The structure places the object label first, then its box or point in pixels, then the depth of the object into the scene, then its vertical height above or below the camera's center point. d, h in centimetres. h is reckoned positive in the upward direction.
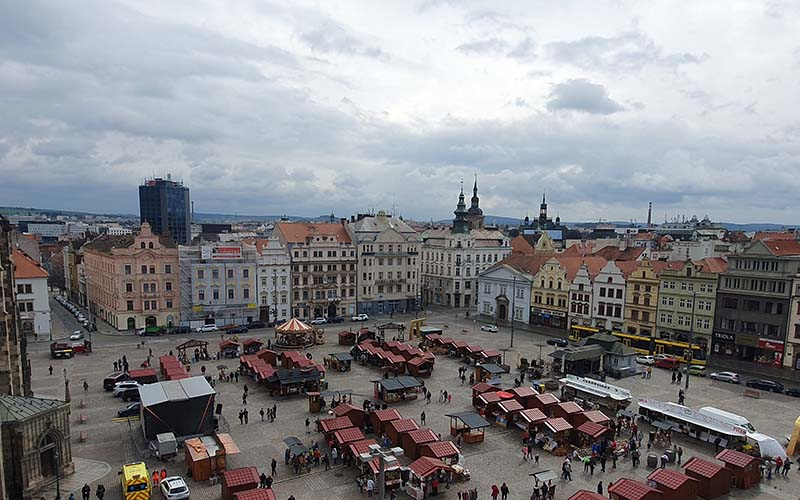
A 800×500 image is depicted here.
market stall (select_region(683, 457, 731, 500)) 3055 -1536
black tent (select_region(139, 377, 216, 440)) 3592 -1439
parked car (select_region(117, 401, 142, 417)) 4184 -1665
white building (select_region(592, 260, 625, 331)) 7350 -1221
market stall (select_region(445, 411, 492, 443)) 3767 -1576
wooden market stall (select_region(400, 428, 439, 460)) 3438 -1528
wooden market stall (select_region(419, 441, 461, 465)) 3297 -1530
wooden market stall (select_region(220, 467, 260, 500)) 2853 -1514
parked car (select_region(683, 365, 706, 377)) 5798 -1738
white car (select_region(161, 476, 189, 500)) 2877 -1576
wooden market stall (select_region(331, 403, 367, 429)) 3906 -1543
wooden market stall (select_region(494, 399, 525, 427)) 4103 -1575
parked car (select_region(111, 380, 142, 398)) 4625 -1632
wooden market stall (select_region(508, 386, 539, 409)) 4291 -1525
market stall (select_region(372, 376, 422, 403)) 4575 -1586
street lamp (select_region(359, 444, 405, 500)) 3222 -1543
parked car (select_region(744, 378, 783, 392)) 5212 -1691
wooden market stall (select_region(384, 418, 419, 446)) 3628 -1526
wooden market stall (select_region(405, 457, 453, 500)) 3014 -1559
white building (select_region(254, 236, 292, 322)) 8406 -1233
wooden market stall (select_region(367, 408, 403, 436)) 3822 -1543
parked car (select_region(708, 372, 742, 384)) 5497 -1710
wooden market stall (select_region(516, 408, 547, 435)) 3859 -1543
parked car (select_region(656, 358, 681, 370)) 5950 -1718
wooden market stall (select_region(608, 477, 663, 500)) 2798 -1496
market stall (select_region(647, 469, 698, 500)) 2870 -1493
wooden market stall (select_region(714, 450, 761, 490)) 3209 -1549
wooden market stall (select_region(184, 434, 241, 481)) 3164 -1554
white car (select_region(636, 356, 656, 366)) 6148 -1738
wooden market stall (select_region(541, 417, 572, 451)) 3731 -1587
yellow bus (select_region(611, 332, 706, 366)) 6400 -1714
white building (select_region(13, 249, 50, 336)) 6950 -1305
